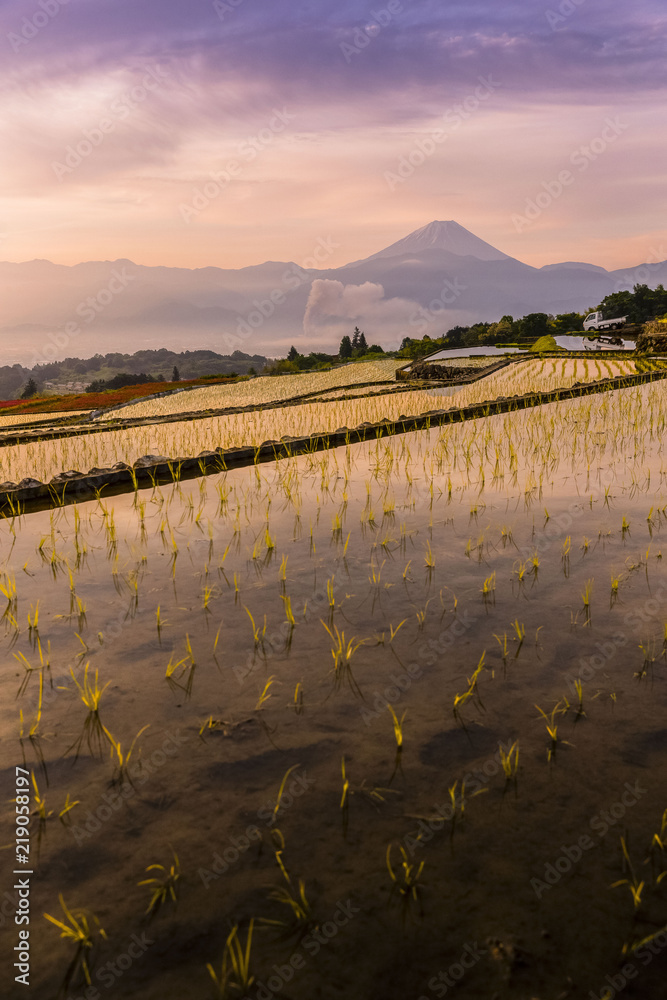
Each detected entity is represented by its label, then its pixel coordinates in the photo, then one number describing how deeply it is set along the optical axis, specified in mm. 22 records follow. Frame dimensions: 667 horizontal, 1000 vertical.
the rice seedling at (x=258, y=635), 3041
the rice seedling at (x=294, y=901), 1573
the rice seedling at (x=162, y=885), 1642
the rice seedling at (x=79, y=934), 1501
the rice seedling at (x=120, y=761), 2119
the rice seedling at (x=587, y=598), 3221
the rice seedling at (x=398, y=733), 2186
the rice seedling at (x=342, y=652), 2730
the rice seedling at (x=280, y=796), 1918
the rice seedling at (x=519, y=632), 2938
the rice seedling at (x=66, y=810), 1944
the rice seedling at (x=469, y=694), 2455
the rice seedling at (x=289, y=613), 3252
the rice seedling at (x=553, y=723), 2154
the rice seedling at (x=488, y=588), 3482
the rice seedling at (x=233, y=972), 1431
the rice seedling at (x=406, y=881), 1625
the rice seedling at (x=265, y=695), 2494
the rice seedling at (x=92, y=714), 2312
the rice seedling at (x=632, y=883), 1576
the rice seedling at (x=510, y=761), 2038
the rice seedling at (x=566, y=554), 3816
